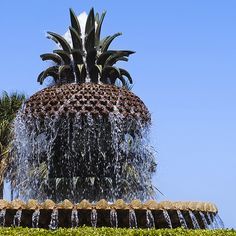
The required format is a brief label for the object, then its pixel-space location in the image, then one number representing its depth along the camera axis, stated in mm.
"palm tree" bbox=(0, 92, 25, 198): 29969
